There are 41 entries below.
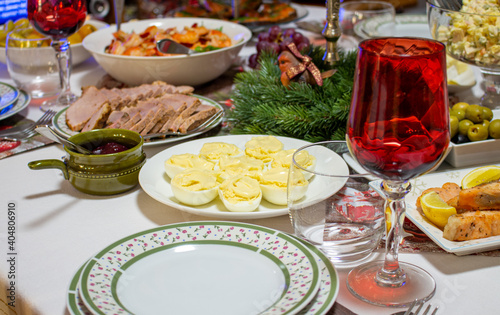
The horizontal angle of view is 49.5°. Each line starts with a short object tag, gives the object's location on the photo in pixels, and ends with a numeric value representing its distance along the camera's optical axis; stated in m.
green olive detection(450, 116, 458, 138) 1.14
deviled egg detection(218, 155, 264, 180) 1.04
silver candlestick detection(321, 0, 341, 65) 1.45
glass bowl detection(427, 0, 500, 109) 1.35
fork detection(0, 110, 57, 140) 1.37
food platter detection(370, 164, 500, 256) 0.82
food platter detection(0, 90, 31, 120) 1.45
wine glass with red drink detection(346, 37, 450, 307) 0.64
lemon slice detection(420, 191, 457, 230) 0.87
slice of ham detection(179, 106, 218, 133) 1.32
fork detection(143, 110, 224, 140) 1.28
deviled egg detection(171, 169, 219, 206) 0.97
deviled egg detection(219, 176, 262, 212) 0.94
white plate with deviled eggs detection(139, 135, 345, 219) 0.92
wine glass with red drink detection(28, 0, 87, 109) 1.52
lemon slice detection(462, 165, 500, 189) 0.97
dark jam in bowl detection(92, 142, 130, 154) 1.14
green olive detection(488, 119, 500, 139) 1.14
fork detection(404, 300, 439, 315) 0.70
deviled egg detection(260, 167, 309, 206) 0.96
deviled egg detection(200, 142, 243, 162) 1.12
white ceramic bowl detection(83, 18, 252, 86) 1.60
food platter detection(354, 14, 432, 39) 1.97
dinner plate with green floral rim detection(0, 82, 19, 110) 1.49
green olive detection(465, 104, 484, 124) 1.16
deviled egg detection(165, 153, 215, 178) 1.07
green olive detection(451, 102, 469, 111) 1.20
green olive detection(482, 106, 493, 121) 1.19
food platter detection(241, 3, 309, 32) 2.26
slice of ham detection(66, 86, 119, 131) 1.35
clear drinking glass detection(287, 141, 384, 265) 0.77
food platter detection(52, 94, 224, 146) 1.28
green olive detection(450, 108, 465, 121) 1.17
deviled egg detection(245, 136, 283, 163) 1.12
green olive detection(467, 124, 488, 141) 1.13
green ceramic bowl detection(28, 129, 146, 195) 1.08
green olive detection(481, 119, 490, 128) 1.15
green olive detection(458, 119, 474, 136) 1.14
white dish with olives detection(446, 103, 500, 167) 1.12
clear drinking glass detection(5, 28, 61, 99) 1.63
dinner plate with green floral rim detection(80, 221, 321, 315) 0.71
